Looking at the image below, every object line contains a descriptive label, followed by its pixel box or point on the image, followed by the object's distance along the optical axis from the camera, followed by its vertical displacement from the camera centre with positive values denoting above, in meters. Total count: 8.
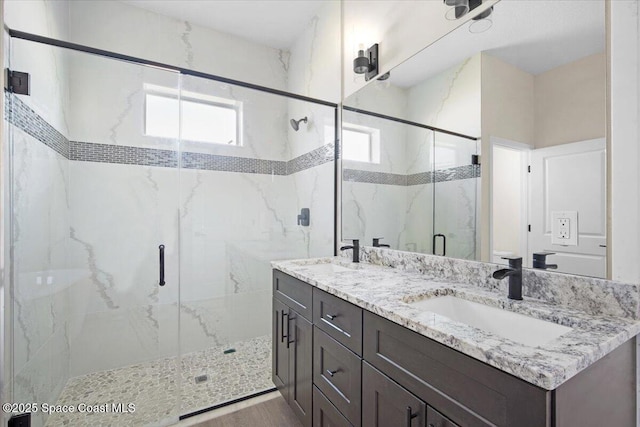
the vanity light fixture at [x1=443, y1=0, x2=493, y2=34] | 1.28 +0.93
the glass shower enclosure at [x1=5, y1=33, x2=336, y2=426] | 1.71 -0.10
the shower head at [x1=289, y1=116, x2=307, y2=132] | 2.68 +0.82
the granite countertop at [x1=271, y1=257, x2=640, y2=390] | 0.63 -0.32
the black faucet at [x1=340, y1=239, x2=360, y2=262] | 2.07 -0.24
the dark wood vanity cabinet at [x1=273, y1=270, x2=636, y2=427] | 0.66 -0.48
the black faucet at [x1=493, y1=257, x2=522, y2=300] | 1.07 -0.23
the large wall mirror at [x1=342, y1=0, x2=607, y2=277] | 1.00 +0.32
